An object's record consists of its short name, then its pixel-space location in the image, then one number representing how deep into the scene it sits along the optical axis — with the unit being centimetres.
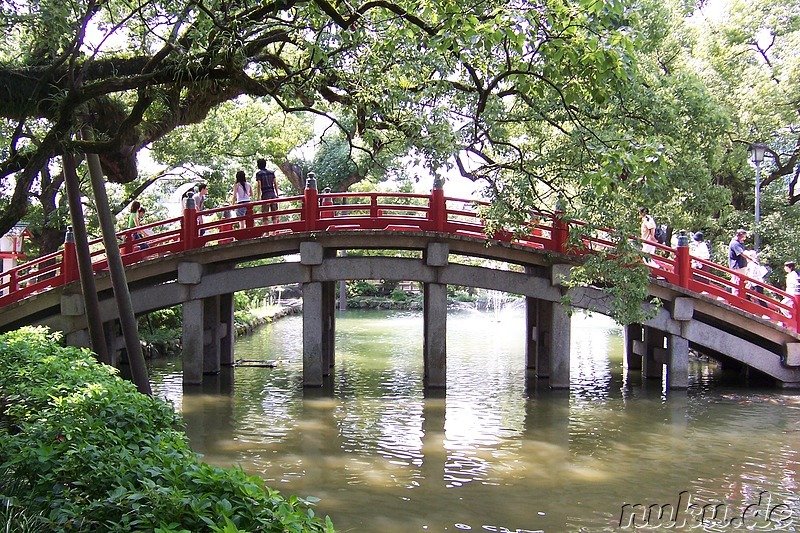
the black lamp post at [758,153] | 1694
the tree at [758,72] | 1936
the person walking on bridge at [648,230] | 1591
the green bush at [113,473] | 370
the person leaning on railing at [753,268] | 1617
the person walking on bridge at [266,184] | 1608
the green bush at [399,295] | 3838
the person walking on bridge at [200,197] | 1667
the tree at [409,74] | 660
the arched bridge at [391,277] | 1469
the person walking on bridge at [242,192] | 1566
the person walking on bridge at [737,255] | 1592
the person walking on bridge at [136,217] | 1623
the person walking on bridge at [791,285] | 1516
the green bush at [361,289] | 3919
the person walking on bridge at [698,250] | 1641
